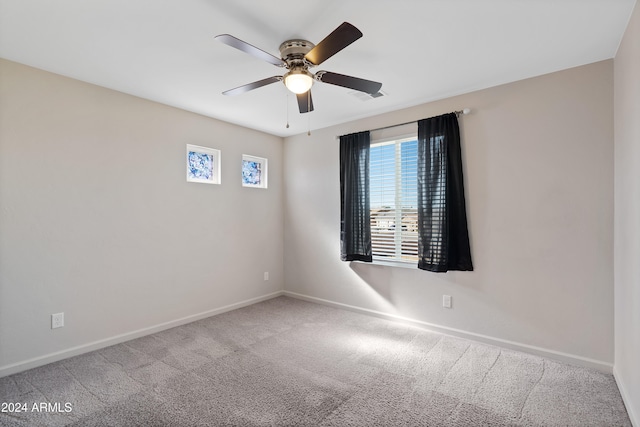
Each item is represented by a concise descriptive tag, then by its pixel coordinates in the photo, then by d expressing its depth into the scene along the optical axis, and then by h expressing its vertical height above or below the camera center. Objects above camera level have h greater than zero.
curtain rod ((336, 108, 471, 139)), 3.17 +1.01
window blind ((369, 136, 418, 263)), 3.63 +0.13
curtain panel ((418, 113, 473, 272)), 3.20 +0.10
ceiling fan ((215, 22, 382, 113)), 1.92 +0.99
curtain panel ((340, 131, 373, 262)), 3.92 +0.15
